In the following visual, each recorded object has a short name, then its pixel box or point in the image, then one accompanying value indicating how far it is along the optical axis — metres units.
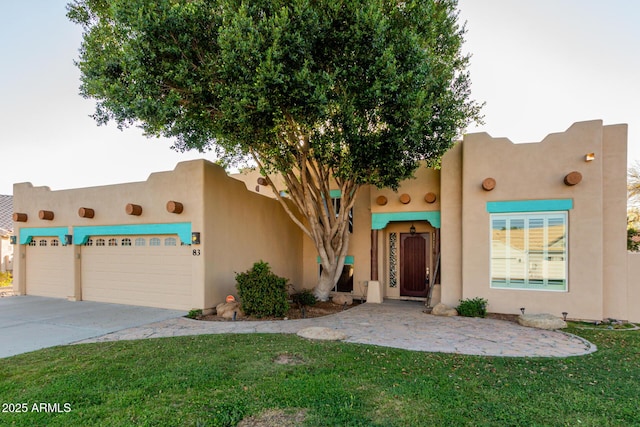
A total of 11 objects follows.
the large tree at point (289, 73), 6.71
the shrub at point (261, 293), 8.83
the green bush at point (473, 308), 8.98
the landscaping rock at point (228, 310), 8.89
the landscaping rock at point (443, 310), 9.17
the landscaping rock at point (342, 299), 11.12
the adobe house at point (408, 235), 8.54
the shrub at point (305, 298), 10.40
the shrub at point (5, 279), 15.98
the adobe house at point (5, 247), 18.91
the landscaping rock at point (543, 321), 7.72
